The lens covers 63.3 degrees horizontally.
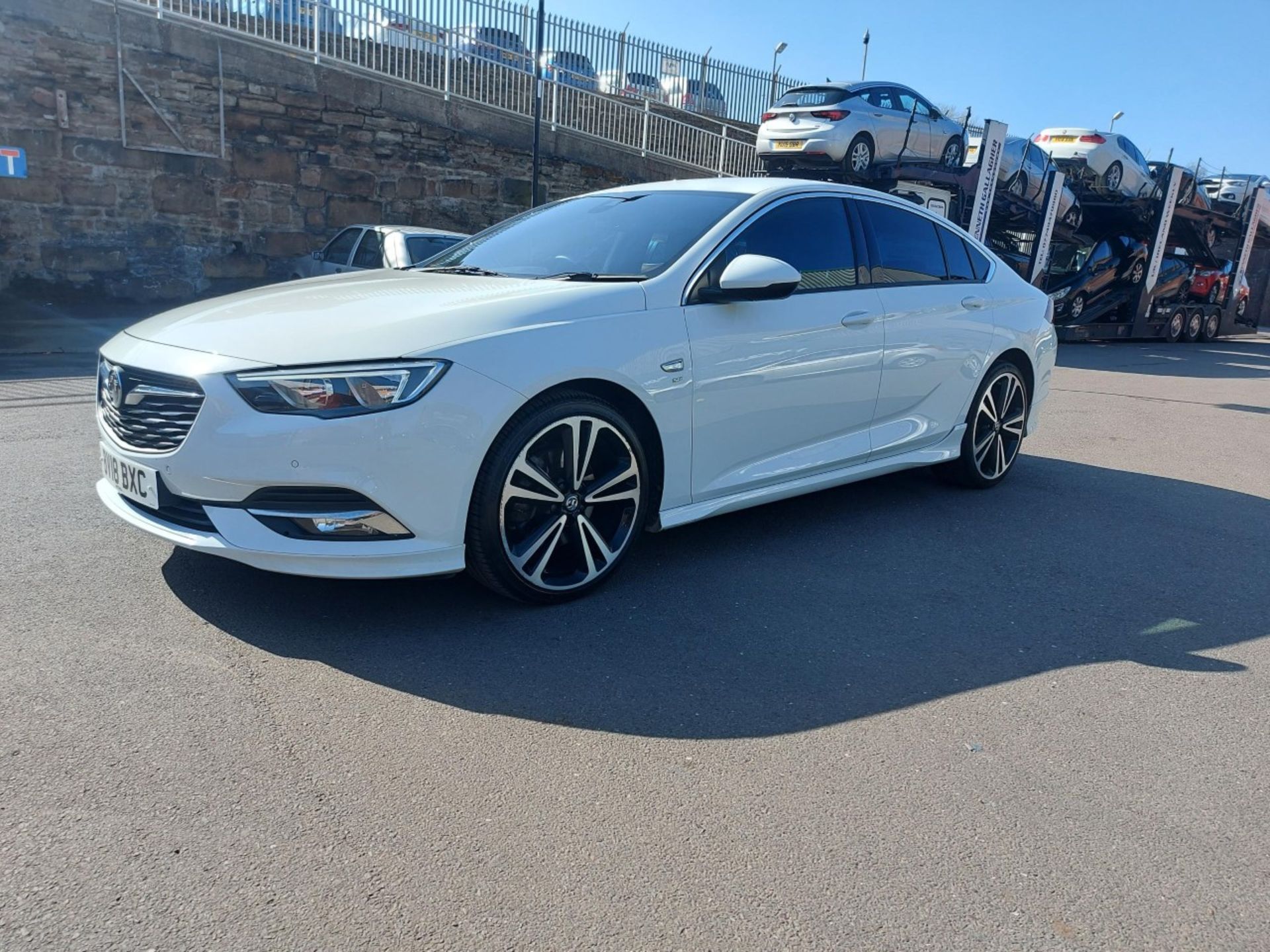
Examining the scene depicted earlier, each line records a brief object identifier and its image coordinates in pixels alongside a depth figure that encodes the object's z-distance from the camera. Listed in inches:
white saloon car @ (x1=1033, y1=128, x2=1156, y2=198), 753.6
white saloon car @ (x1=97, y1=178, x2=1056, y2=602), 133.3
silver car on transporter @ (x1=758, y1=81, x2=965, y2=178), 609.3
